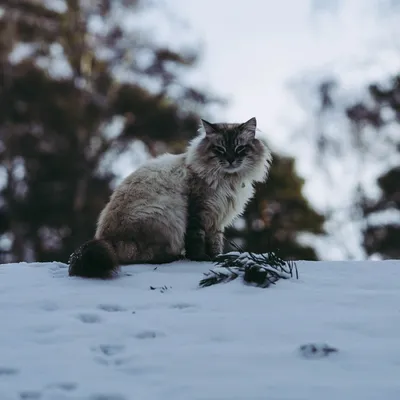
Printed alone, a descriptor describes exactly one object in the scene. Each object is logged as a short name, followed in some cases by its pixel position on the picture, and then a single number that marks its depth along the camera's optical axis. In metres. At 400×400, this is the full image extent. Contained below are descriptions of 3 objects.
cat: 6.19
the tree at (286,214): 19.27
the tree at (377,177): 20.28
